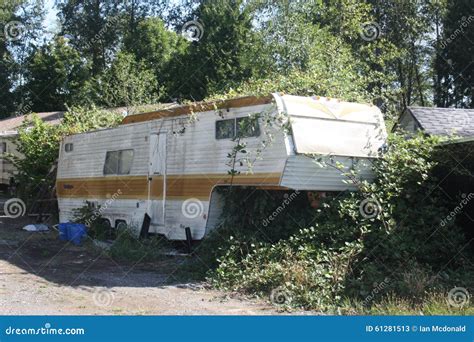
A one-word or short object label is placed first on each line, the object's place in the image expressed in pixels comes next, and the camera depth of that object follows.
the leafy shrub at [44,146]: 18.48
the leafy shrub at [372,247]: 8.09
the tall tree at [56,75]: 41.62
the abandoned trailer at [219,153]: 9.67
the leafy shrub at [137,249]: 11.23
